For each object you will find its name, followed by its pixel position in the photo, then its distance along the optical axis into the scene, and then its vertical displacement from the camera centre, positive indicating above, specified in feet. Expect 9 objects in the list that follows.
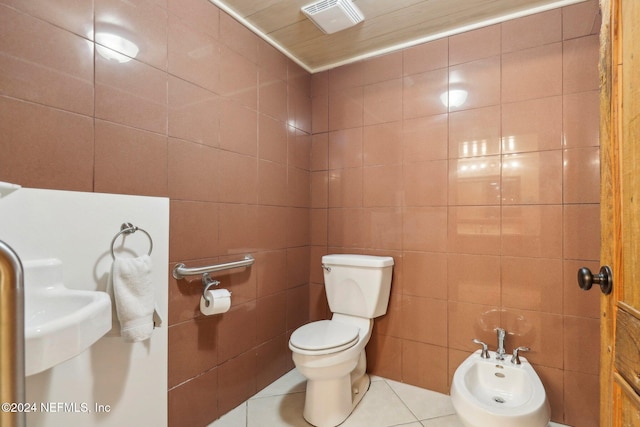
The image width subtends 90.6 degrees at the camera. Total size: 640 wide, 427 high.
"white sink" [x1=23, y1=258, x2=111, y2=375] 2.39 -0.93
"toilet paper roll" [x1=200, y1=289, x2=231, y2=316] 5.07 -1.40
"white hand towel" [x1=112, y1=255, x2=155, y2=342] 3.86 -1.01
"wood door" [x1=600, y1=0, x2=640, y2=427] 2.00 +0.05
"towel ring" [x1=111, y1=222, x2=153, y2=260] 4.06 -0.19
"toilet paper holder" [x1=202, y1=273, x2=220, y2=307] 5.12 -1.11
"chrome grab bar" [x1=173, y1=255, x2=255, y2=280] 4.85 -0.86
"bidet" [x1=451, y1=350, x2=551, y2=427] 4.02 -2.57
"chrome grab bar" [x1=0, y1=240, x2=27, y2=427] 1.04 -0.42
